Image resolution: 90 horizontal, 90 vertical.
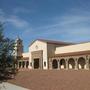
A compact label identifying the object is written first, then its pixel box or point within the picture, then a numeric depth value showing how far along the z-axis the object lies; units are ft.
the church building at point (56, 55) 81.94
